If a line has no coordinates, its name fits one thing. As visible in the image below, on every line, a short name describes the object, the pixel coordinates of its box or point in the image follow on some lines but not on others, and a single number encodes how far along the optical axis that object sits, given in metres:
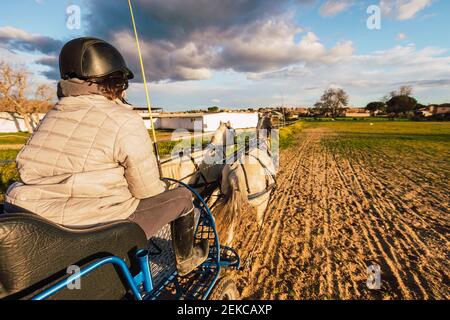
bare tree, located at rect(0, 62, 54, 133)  32.95
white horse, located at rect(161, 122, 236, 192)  3.93
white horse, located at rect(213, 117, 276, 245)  3.43
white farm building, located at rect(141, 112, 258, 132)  36.69
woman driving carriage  1.32
